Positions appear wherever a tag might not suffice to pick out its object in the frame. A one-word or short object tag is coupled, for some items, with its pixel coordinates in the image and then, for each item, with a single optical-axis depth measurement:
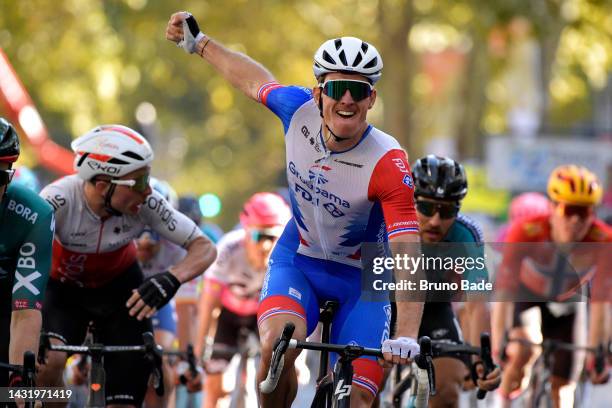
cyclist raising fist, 15.64
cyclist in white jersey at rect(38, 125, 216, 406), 18.05
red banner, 49.69
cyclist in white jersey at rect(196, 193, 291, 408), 25.17
